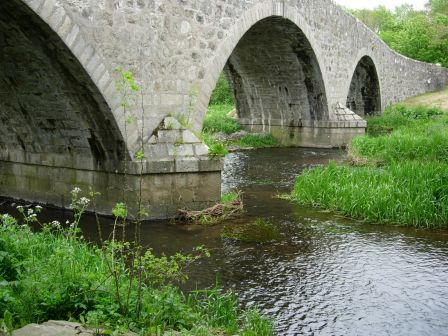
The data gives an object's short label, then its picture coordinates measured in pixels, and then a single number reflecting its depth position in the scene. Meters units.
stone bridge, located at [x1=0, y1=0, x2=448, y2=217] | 7.25
